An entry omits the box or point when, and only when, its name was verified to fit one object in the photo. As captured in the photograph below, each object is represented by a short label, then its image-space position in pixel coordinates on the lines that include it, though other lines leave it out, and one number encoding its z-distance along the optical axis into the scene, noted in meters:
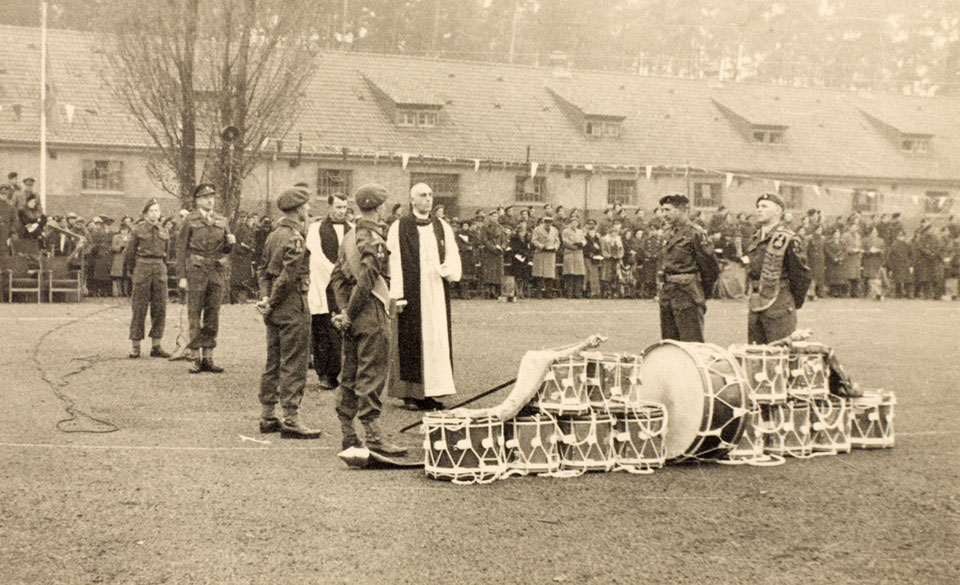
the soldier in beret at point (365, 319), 7.76
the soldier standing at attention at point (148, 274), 13.61
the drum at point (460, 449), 7.29
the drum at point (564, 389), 7.58
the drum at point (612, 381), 7.75
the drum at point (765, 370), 8.17
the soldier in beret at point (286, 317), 8.74
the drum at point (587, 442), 7.58
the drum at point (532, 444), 7.48
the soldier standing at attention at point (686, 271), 10.17
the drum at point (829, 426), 8.37
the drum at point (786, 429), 8.20
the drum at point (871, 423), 8.58
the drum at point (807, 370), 8.41
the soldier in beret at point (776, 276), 9.30
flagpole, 27.27
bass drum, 7.68
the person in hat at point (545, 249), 26.30
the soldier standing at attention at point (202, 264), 12.51
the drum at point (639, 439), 7.67
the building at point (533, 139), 31.92
